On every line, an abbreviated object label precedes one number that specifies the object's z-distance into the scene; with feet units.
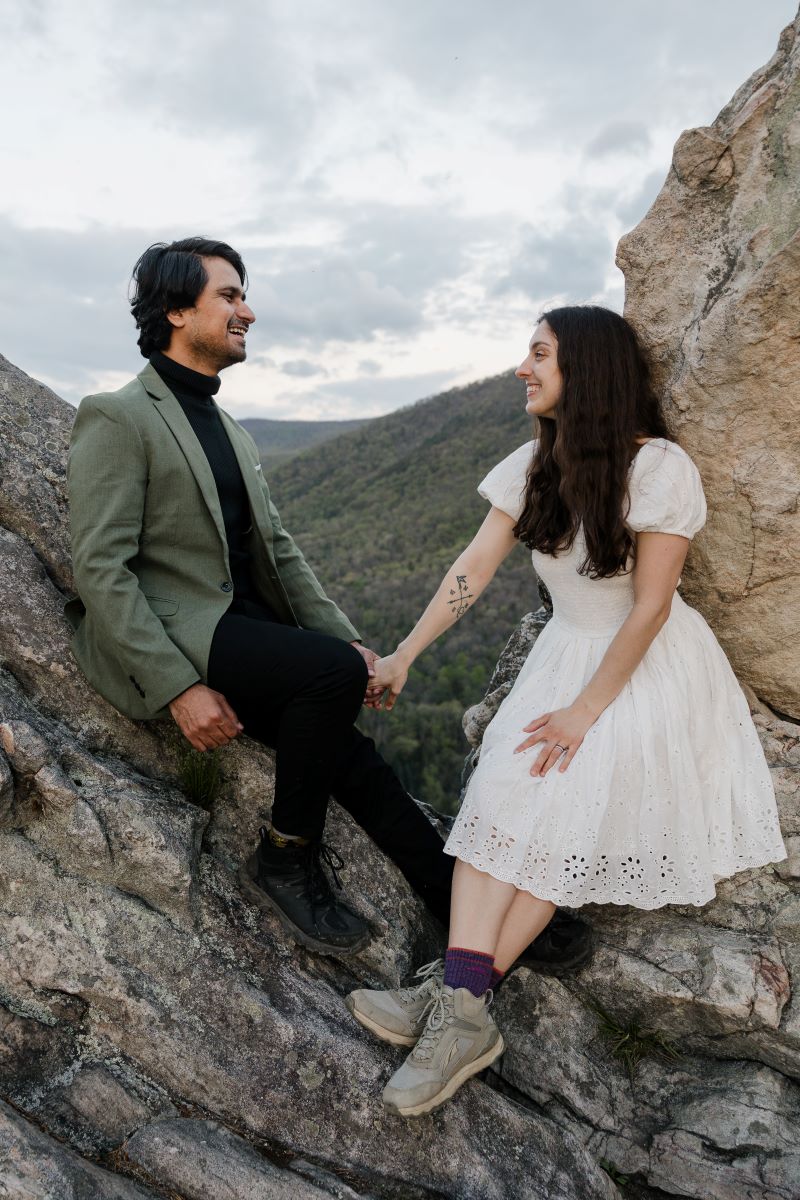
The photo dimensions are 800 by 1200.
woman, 9.36
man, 9.41
